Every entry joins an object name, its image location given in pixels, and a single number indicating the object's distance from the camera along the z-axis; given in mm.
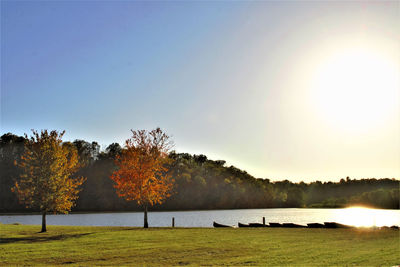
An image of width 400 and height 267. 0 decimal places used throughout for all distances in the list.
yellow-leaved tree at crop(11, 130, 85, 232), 42625
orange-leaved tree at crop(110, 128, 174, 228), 50344
